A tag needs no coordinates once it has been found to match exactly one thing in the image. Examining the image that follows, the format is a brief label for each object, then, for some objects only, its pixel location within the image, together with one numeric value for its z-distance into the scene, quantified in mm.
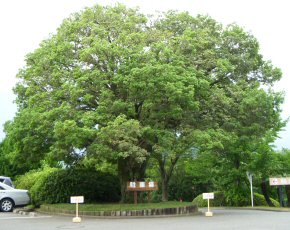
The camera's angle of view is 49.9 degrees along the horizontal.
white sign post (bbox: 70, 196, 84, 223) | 12498
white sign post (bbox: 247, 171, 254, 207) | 21541
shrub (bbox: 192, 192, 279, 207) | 23855
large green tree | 13846
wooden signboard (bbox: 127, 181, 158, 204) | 15340
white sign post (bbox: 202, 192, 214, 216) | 13895
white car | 16310
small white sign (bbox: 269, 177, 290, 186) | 17991
